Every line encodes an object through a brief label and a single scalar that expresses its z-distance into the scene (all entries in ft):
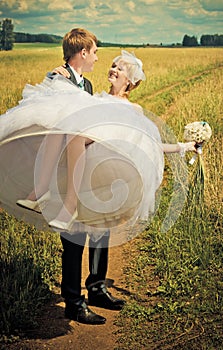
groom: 12.04
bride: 10.27
